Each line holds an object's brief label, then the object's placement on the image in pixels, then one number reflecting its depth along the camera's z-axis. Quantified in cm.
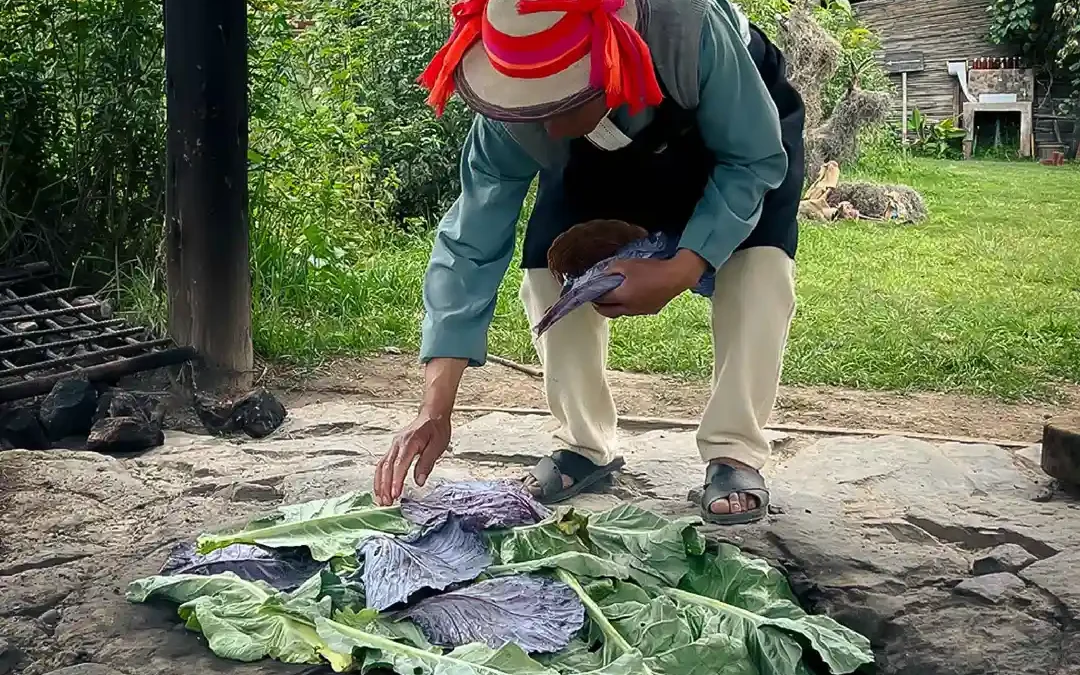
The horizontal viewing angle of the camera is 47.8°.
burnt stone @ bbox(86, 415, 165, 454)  364
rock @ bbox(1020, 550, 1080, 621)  249
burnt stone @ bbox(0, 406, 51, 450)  374
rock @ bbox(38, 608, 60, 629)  237
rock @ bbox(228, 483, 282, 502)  318
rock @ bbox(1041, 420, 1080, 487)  319
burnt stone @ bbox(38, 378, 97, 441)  385
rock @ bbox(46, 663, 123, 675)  214
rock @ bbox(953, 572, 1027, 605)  252
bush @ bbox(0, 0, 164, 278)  493
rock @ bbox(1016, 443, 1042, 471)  353
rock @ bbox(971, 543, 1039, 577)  268
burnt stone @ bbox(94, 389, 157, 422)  378
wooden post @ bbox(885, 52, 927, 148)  1642
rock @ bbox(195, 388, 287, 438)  399
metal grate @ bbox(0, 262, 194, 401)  417
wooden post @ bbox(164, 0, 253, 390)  416
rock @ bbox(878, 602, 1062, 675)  227
